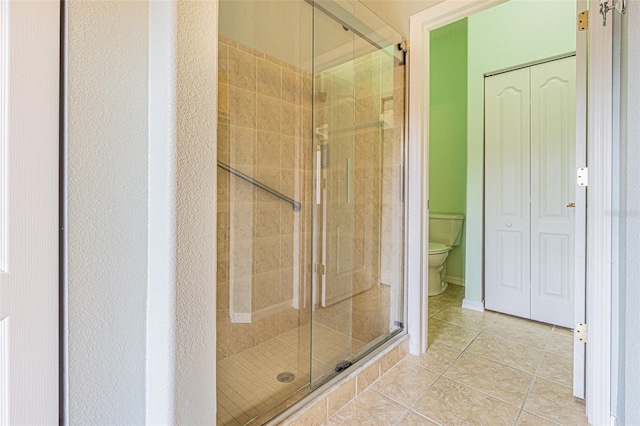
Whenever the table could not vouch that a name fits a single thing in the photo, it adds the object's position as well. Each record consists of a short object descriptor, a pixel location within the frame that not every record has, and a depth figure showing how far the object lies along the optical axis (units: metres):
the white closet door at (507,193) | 2.46
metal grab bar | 1.67
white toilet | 2.95
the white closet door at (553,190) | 2.27
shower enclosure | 1.72
